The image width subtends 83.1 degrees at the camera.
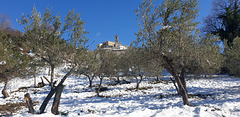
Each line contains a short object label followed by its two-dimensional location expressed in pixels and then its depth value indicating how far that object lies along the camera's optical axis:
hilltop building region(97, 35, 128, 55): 133.82
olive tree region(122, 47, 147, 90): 25.80
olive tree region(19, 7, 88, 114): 9.89
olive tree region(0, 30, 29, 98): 16.48
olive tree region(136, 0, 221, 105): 9.01
